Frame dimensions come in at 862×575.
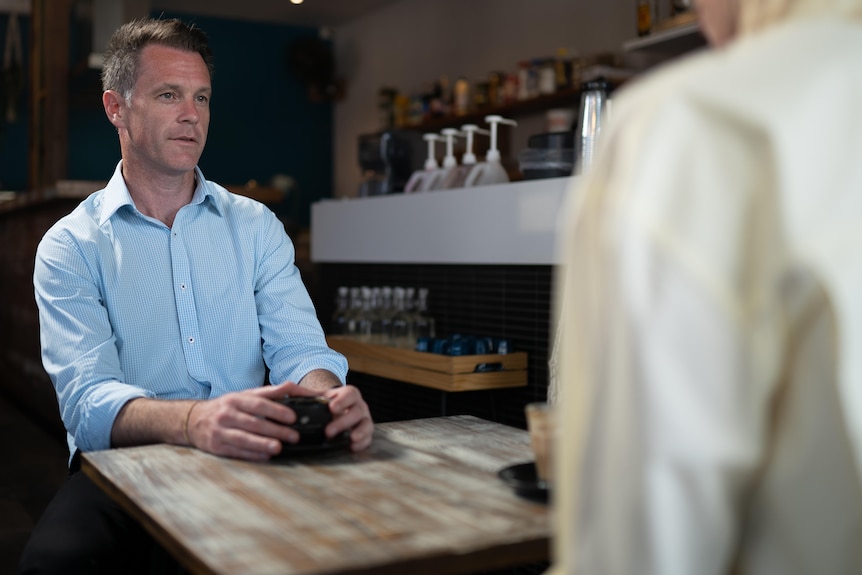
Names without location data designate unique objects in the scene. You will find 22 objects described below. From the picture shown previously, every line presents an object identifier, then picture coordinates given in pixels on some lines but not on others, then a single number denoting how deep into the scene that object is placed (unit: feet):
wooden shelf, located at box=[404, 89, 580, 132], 18.20
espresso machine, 11.76
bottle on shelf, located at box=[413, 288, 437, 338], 10.82
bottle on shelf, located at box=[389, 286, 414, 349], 10.87
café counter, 9.00
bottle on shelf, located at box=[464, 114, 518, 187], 10.11
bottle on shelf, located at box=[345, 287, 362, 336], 11.56
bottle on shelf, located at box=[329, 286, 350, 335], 11.82
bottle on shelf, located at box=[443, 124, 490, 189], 10.48
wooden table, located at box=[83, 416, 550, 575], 2.89
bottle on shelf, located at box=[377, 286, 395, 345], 11.02
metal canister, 8.26
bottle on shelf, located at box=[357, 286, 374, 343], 11.27
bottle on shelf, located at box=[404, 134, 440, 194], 11.03
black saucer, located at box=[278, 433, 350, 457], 4.21
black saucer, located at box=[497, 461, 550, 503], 3.52
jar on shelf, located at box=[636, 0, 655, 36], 15.71
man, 5.18
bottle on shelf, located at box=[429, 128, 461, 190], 10.77
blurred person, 2.07
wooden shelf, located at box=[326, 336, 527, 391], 9.09
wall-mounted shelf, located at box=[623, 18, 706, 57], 14.40
